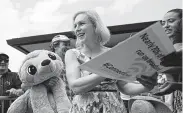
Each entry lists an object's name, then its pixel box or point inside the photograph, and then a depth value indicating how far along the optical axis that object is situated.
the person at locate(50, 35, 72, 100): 3.60
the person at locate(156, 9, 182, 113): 1.07
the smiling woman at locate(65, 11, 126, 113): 1.81
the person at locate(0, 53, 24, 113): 4.21
